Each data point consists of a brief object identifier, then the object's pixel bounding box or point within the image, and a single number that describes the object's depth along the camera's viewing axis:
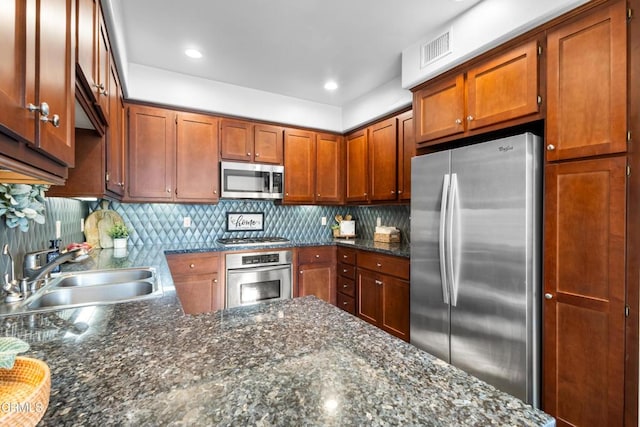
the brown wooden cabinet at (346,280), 3.33
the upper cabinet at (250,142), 3.31
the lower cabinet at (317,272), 3.42
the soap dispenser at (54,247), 1.83
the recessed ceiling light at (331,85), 3.22
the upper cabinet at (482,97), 1.81
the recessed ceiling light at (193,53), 2.59
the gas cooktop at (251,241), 3.25
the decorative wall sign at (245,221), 3.64
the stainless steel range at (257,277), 3.10
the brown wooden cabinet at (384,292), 2.67
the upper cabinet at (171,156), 2.94
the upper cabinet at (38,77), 0.57
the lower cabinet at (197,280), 2.90
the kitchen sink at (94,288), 1.35
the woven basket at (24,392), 0.45
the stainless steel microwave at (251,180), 3.29
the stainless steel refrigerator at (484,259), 1.72
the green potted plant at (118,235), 2.87
